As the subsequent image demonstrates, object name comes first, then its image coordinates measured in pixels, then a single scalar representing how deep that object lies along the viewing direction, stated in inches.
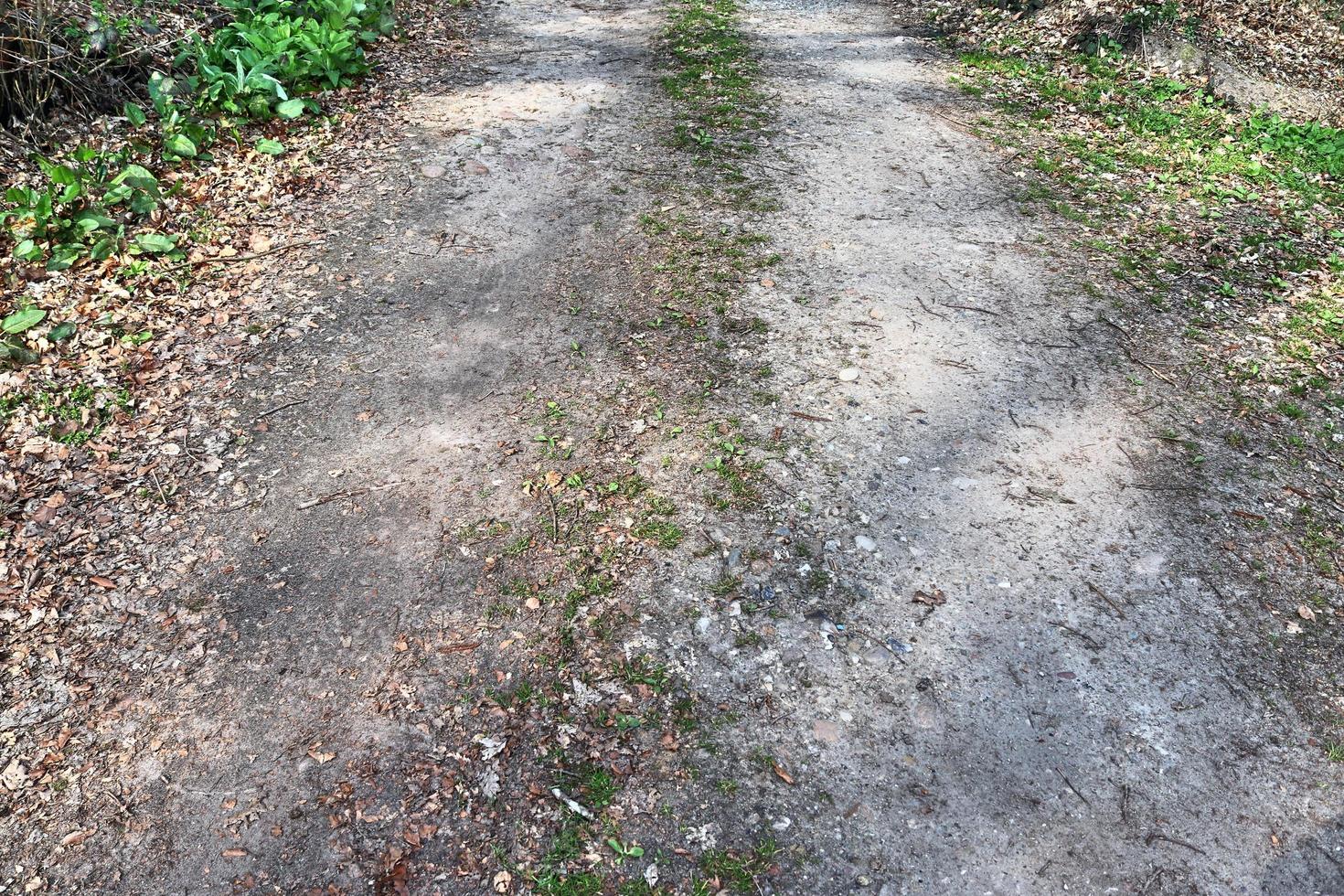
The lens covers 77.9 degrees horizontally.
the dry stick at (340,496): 133.4
